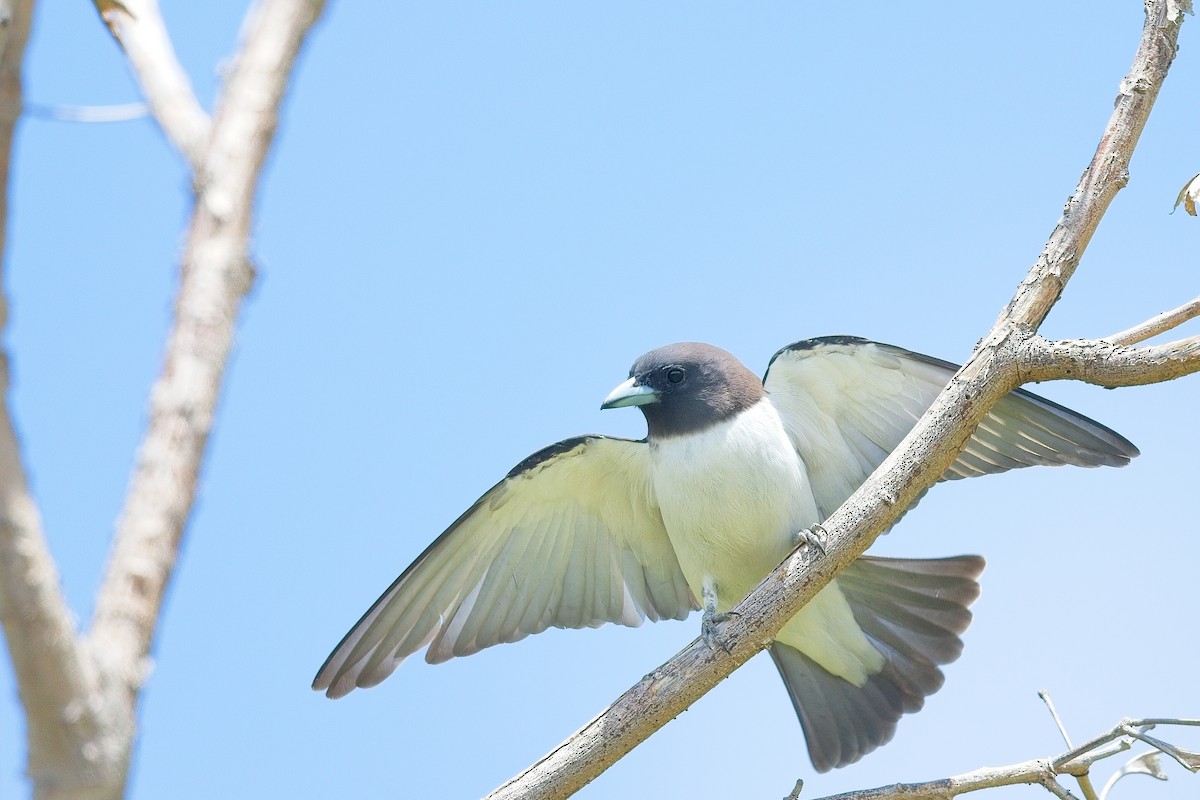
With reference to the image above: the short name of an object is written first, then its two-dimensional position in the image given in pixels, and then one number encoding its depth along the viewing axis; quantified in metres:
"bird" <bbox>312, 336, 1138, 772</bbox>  11.27
